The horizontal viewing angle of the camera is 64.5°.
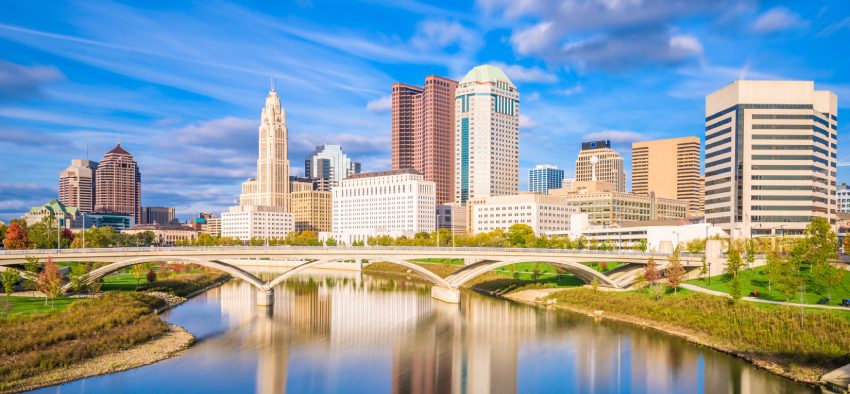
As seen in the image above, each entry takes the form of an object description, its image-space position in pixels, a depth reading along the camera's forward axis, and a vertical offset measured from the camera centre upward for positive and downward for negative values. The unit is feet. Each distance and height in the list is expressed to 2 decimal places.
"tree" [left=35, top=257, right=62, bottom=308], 207.88 -21.95
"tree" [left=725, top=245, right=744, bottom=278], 251.39 -19.13
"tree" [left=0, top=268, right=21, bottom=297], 207.72 -20.61
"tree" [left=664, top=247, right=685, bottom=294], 245.45 -22.78
